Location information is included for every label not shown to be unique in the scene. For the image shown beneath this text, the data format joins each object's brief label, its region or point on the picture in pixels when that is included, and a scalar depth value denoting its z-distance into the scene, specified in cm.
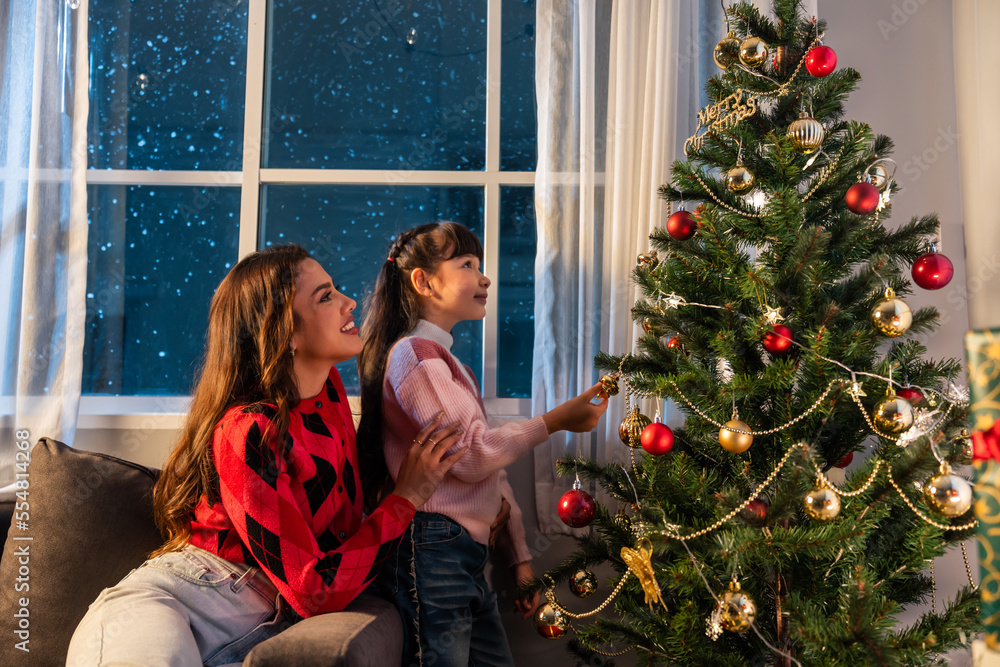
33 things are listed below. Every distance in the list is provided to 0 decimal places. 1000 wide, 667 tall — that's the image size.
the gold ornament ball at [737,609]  100
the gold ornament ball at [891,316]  103
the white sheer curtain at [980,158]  168
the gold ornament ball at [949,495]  94
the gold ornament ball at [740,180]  116
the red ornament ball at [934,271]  114
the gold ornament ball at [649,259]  139
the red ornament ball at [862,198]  109
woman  117
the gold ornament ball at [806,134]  111
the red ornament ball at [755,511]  104
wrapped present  75
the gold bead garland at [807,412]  107
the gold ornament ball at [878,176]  117
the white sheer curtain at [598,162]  181
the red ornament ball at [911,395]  108
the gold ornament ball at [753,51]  117
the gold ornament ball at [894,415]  98
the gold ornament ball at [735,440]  108
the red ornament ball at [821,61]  115
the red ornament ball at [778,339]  109
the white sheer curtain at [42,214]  189
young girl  137
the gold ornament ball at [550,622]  136
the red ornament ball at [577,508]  129
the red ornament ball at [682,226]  128
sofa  143
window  215
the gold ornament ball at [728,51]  126
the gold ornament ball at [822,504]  98
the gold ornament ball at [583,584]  131
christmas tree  101
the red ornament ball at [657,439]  114
